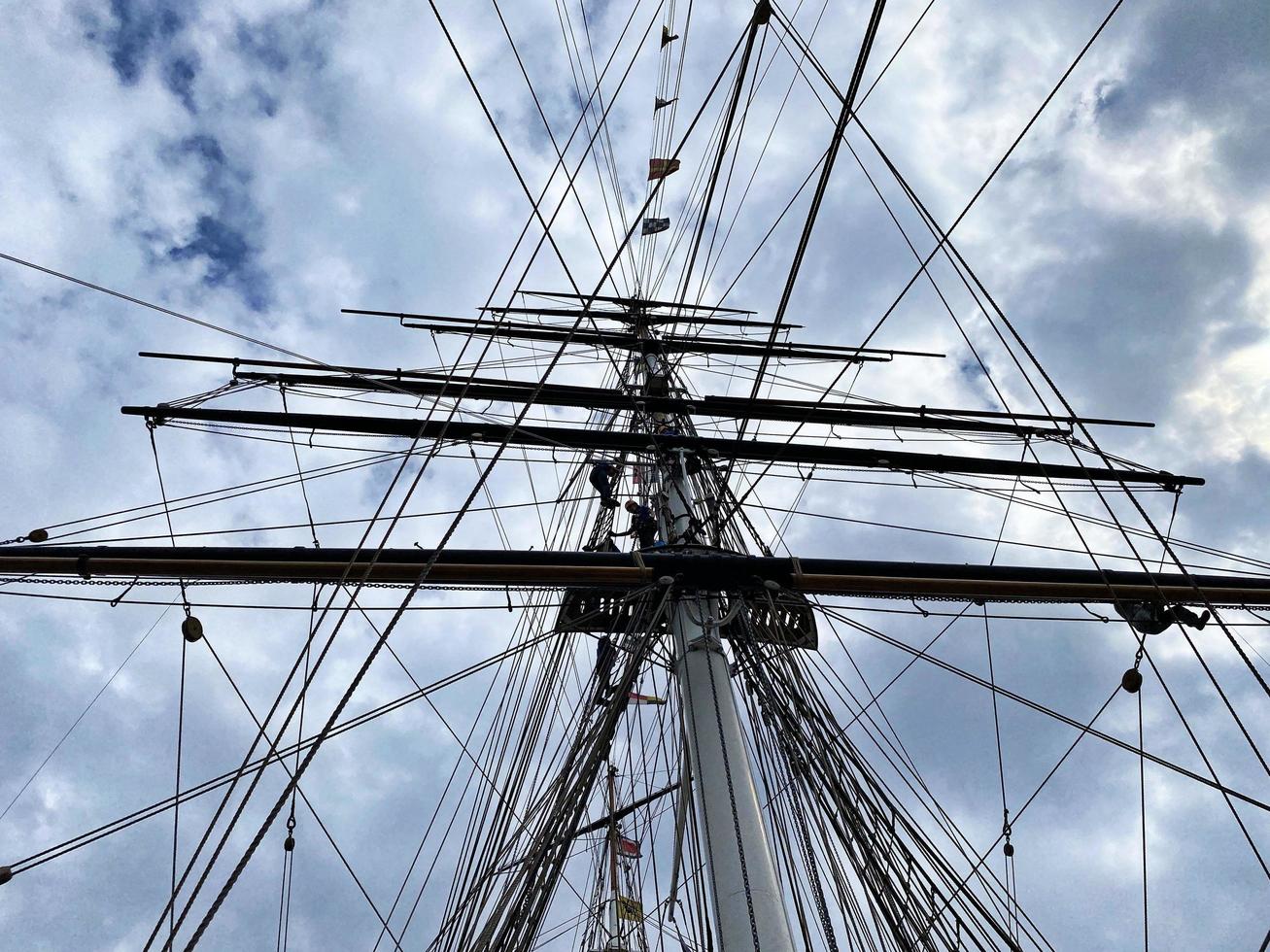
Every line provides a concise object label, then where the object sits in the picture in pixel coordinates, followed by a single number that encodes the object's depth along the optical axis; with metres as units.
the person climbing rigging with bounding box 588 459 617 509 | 9.48
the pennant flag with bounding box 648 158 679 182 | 10.73
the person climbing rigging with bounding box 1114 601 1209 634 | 5.91
